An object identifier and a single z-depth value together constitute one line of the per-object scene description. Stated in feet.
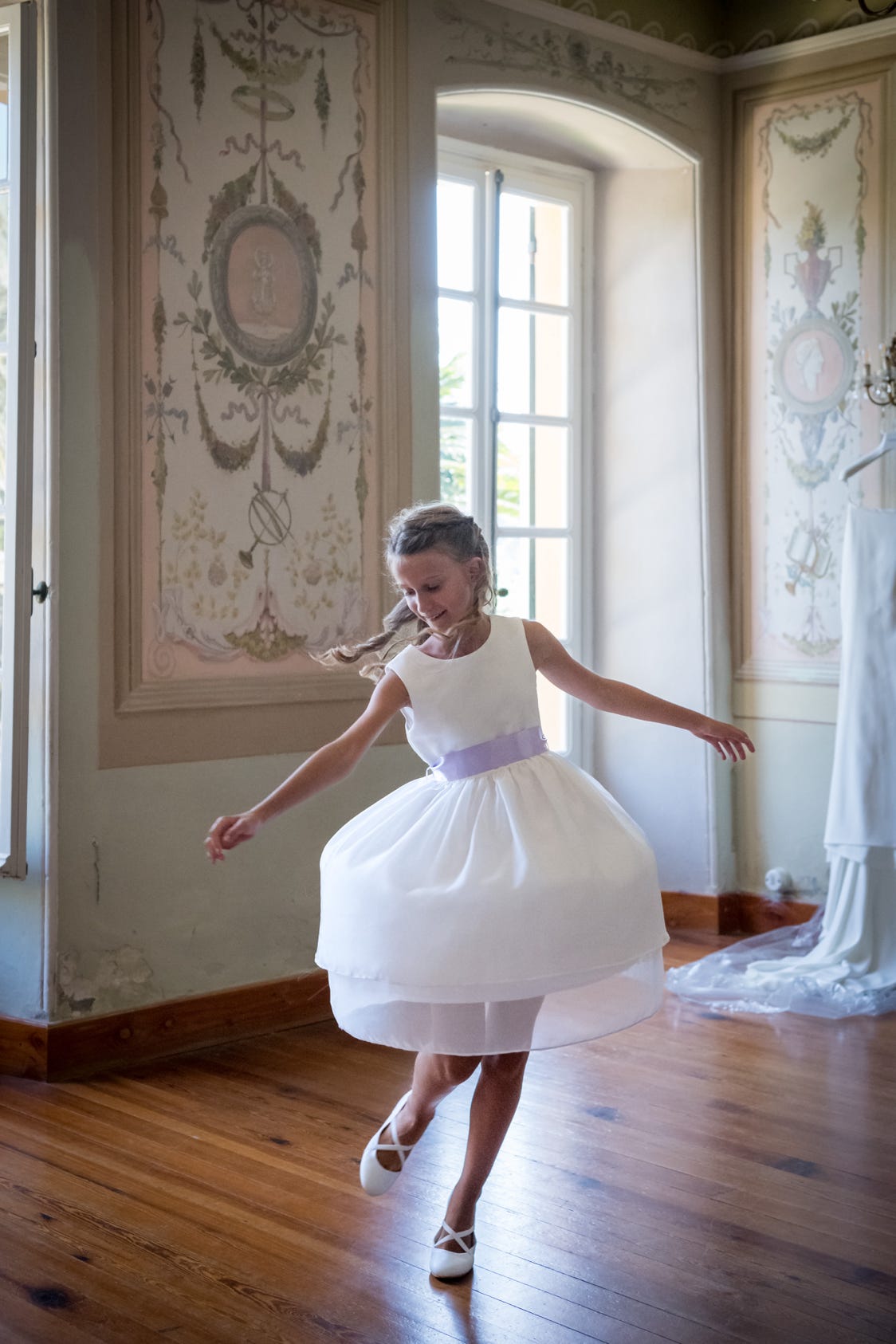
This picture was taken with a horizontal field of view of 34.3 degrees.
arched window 15.23
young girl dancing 6.91
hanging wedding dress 13.19
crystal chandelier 13.92
